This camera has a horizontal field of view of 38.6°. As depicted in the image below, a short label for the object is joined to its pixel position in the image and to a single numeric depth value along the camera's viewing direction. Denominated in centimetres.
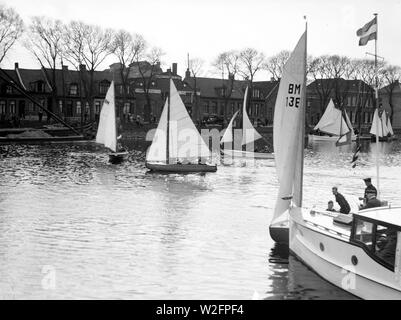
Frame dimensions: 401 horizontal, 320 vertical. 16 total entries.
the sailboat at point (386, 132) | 11601
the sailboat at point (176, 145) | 5416
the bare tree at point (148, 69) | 11762
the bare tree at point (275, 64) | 13638
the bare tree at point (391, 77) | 15476
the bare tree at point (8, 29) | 9681
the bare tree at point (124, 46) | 11188
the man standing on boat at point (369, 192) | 2409
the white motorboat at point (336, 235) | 1709
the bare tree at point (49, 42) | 10438
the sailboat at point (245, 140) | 7388
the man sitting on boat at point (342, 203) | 2431
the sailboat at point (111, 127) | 6341
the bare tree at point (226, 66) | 13412
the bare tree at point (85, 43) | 10656
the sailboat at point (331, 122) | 9306
